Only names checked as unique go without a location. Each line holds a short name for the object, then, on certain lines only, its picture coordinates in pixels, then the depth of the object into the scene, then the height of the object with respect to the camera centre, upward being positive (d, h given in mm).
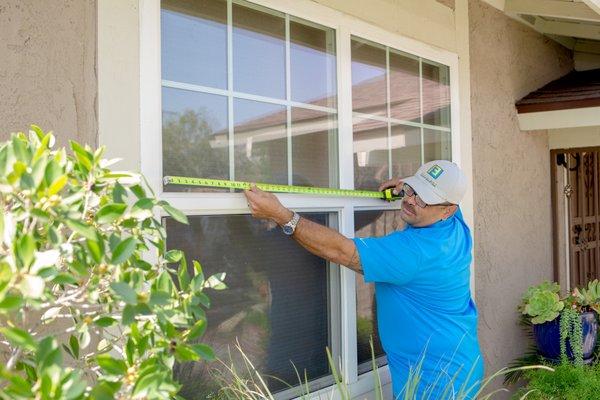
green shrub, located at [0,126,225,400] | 1332 -130
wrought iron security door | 6122 +4
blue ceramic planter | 4410 -828
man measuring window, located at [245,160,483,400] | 2980 -290
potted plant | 4340 -728
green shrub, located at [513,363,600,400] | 3961 -1032
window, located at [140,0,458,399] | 2639 +311
